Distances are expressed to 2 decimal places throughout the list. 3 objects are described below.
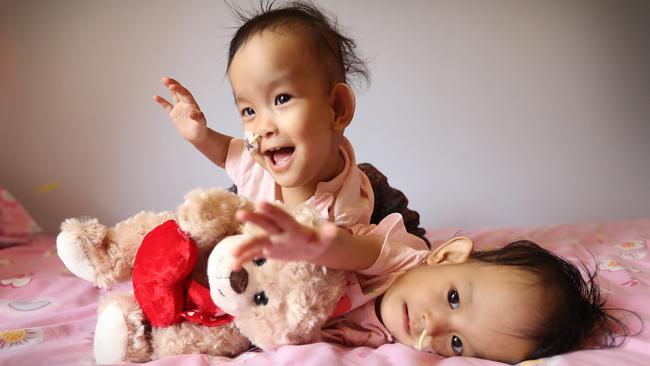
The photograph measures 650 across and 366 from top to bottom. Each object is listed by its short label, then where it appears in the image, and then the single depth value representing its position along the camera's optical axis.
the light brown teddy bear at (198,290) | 0.69
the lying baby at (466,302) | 0.73
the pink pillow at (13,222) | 1.54
